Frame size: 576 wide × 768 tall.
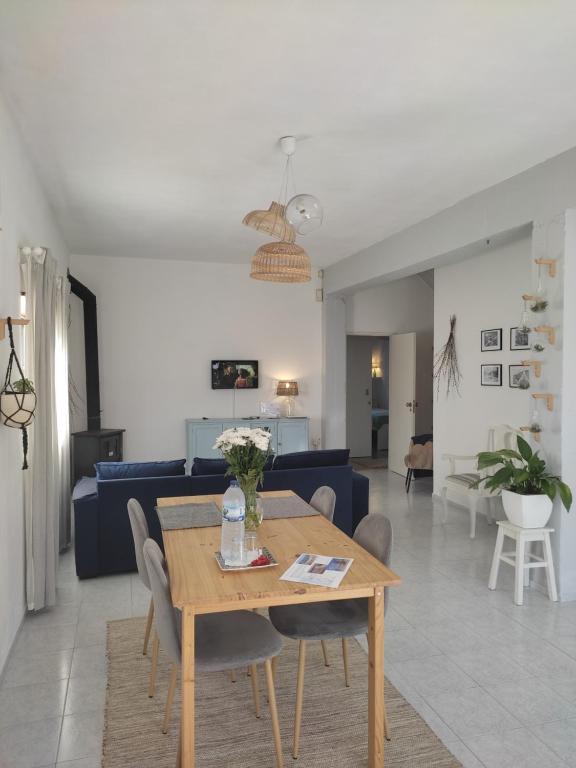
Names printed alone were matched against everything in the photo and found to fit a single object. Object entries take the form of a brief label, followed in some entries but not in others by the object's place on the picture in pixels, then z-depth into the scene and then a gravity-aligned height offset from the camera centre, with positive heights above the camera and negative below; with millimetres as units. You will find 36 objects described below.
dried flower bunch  6436 +111
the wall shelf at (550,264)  3895 +780
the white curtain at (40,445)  3527 -460
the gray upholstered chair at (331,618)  2385 -1098
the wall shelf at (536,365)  4027 +67
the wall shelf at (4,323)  2786 +274
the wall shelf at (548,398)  3912 -170
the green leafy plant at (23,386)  2951 -60
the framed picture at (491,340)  5705 +360
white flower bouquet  2668 -383
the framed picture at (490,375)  5730 -8
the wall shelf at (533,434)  4066 -439
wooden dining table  2004 -814
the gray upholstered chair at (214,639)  2148 -1094
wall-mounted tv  7848 +10
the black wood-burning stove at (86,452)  6508 -906
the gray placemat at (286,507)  3177 -795
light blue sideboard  7520 -802
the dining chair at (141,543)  2697 -826
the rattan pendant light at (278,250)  3451 +775
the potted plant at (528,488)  3770 -788
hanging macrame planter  2875 -134
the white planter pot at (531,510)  3777 -929
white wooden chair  5258 -1044
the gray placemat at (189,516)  2941 -791
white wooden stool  3783 -1260
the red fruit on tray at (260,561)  2333 -793
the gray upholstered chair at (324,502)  3320 -776
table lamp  7898 -205
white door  8164 -338
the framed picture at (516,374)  5211 +2
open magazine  2184 -807
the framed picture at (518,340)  5299 +337
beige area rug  2264 -1563
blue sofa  4180 -1036
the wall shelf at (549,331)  3906 +302
